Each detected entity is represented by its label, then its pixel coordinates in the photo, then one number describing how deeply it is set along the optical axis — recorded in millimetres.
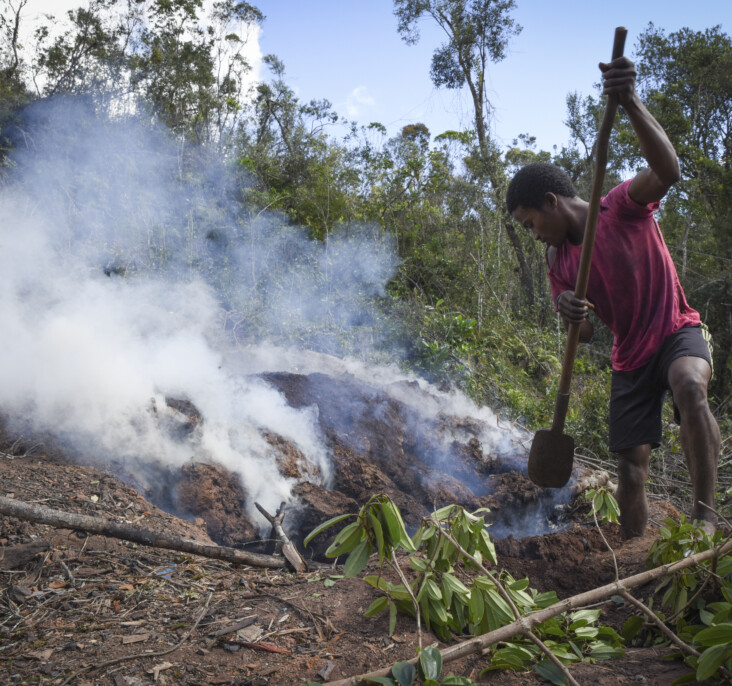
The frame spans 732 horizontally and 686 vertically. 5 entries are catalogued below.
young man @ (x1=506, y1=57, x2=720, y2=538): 2092
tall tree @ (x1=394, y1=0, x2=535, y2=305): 10883
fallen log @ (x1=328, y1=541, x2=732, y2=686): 1370
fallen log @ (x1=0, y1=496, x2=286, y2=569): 2141
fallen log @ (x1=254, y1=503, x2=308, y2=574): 2607
